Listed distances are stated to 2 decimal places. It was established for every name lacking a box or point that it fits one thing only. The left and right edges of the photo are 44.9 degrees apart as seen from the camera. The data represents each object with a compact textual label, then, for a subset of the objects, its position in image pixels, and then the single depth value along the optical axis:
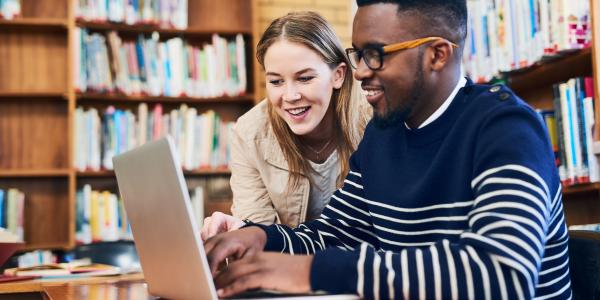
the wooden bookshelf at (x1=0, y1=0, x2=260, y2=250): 3.70
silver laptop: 0.87
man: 0.83
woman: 1.84
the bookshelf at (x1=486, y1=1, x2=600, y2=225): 2.35
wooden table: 1.17
